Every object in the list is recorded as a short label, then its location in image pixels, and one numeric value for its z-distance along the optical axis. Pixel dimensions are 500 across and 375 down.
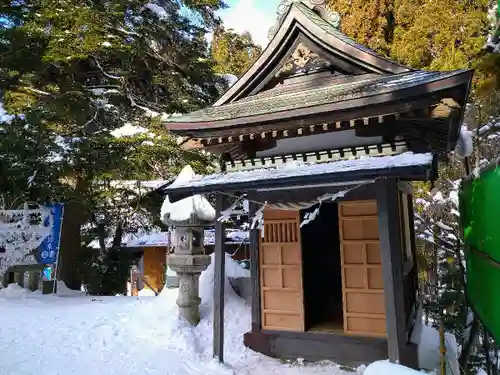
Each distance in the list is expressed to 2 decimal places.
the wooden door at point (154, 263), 22.89
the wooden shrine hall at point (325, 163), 5.98
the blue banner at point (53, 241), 11.45
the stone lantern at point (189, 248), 8.87
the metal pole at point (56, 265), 11.63
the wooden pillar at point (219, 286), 7.08
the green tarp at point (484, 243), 4.72
